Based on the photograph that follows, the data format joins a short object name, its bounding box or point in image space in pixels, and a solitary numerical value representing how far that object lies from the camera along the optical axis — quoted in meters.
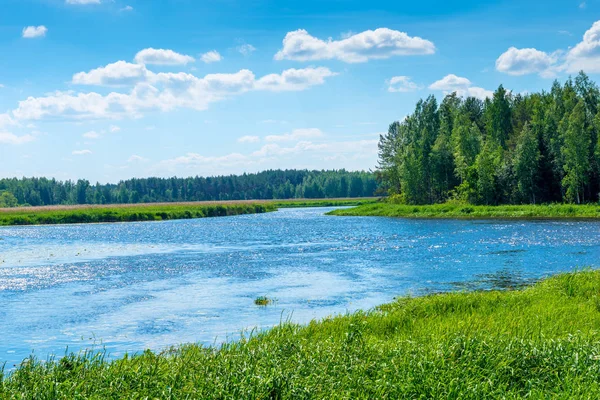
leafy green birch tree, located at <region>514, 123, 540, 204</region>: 88.06
